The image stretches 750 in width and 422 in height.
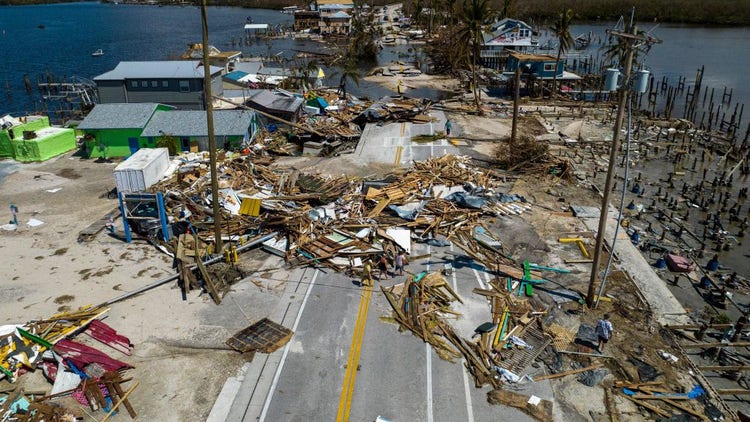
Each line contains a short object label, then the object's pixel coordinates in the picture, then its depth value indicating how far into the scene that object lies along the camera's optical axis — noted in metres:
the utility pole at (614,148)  16.66
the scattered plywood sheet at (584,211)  29.28
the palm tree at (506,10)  82.36
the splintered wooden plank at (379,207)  27.75
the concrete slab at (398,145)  39.41
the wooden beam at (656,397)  15.92
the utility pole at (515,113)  37.96
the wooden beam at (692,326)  19.59
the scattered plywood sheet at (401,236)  24.91
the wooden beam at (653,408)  15.35
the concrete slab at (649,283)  20.88
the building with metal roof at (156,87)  48.25
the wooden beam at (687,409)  15.27
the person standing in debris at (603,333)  18.20
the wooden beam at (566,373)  16.83
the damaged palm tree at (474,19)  55.41
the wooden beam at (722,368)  17.66
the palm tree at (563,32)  56.84
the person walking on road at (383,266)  23.16
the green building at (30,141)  40.47
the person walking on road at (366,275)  22.38
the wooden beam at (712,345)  18.52
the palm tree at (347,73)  59.62
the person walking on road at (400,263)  22.98
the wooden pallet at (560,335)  18.48
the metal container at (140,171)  30.62
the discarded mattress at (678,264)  24.69
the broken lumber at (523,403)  15.38
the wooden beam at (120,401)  15.44
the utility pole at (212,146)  21.19
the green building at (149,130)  40.19
